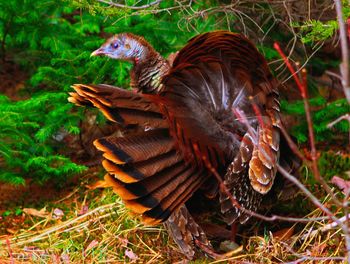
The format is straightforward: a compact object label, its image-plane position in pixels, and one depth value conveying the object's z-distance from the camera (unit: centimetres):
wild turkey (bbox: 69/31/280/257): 721
